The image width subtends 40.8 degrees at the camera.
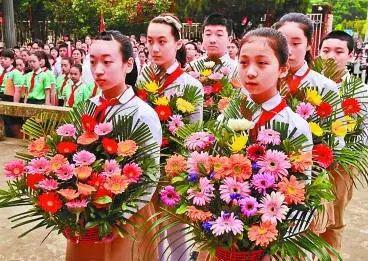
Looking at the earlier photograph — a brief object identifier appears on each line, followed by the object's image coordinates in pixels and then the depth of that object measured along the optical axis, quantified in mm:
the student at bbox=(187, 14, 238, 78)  4055
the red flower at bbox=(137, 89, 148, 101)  3035
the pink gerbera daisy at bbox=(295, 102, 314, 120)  2625
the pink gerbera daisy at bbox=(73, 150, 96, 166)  2129
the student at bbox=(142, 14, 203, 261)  3160
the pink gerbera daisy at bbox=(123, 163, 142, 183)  2139
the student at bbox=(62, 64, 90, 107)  6160
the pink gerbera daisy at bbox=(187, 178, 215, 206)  1811
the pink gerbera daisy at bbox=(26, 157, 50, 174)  2113
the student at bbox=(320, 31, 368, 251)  3272
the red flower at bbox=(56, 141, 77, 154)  2207
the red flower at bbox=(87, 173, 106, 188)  2071
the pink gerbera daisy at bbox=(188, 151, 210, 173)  1890
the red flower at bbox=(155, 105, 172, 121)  2959
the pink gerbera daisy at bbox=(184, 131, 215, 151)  2008
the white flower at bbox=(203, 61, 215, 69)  3964
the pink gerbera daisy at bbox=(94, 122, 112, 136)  2236
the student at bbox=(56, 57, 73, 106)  6906
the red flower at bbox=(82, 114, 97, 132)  2285
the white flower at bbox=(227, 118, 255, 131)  1991
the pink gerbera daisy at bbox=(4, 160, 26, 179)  2178
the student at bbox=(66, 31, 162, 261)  2344
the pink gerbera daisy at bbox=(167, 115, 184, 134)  2924
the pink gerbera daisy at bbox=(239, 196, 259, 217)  1753
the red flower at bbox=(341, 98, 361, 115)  2900
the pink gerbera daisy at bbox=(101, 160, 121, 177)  2109
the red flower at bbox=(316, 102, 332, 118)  2723
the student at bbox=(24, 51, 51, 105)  6973
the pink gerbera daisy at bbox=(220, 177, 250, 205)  1783
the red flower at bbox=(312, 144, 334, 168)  2258
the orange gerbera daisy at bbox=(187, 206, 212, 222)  1779
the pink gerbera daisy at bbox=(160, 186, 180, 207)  2004
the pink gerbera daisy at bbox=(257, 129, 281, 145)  1923
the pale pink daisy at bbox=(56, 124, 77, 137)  2271
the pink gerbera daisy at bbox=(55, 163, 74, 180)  2072
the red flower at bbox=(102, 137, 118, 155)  2191
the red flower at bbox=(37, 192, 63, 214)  2002
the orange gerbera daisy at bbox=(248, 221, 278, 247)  1706
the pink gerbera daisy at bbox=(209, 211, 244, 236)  1713
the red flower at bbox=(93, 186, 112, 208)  2057
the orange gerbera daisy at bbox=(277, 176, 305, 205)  1799
